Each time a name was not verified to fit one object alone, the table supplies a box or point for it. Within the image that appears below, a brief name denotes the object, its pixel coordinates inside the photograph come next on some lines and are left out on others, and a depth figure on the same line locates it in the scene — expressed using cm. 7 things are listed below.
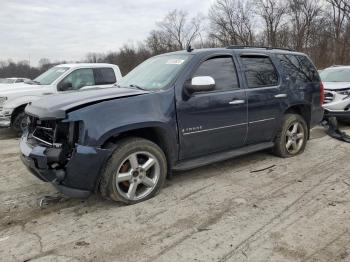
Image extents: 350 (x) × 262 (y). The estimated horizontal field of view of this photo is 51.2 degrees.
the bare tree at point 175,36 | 6938
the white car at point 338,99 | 920
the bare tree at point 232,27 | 5072
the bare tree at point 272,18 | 4662
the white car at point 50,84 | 884
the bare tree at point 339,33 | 3956
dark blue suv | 392
